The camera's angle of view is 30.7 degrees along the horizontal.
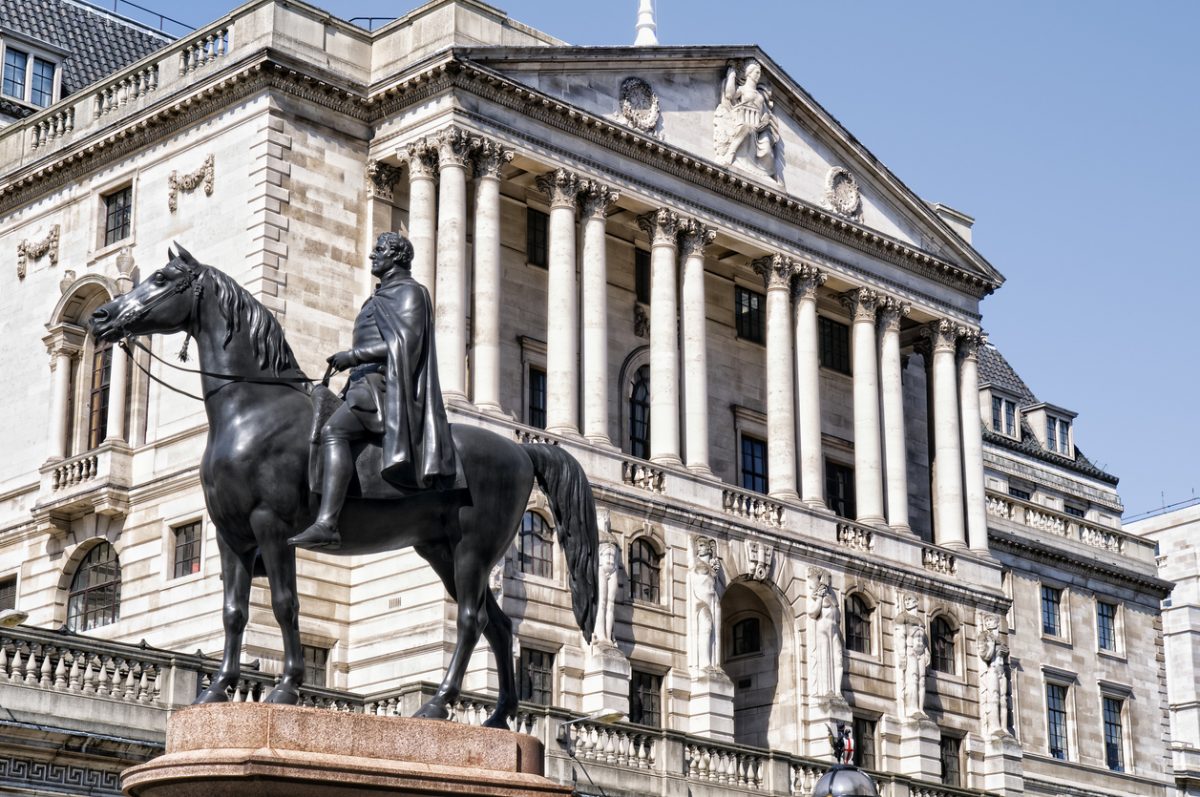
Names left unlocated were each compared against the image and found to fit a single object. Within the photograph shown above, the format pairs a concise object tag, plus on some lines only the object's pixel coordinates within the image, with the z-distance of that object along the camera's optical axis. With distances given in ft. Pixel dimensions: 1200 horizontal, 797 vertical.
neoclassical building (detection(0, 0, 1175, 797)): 173.58
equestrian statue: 65.00
